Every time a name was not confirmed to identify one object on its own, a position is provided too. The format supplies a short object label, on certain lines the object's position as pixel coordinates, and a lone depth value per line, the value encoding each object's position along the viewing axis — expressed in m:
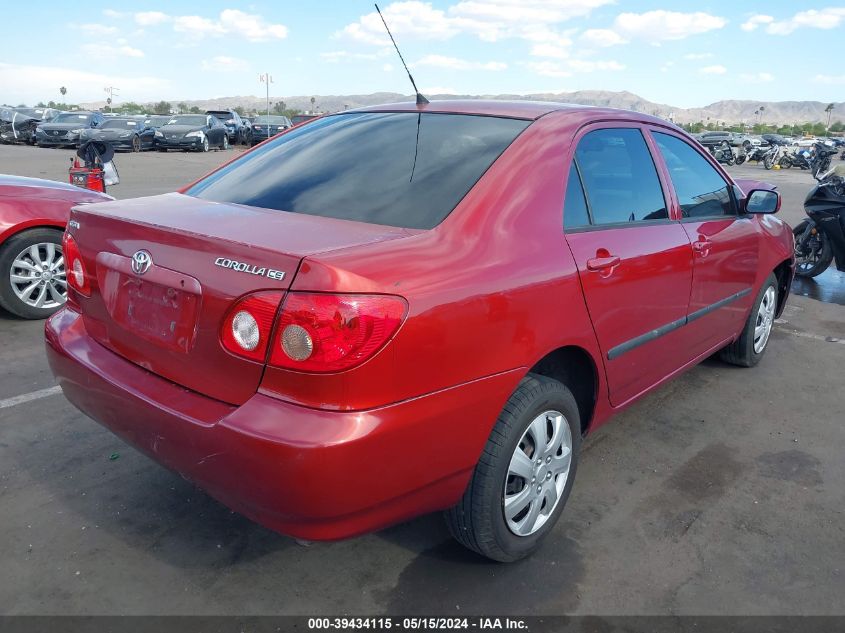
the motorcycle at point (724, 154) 33.00
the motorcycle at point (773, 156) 30.70
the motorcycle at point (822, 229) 7.36
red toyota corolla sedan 1.95
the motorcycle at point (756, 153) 33.12
